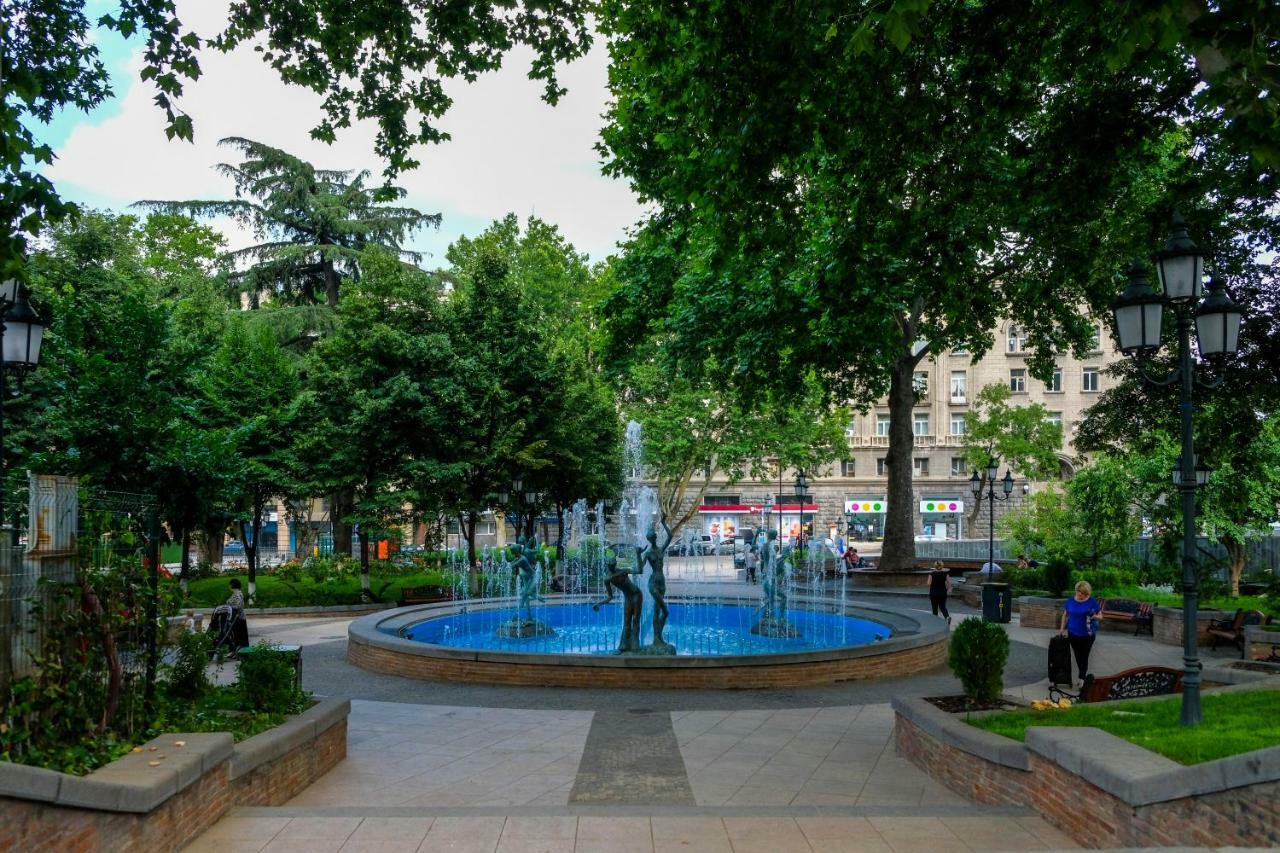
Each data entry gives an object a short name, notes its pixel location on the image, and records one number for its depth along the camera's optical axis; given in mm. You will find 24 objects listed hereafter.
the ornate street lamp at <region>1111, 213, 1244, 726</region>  7789
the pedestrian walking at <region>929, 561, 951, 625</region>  20969
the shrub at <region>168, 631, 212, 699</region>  8555
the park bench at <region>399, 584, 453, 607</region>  25703
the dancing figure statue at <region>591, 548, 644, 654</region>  14430
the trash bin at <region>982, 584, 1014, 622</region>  22234
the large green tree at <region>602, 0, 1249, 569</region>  10758
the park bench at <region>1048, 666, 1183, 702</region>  9414
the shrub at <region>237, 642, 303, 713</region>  8422
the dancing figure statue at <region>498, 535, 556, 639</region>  18875
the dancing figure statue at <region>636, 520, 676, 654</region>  15203
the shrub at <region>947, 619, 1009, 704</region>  9352
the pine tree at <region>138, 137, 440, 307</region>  37188
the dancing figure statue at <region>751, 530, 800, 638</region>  18641
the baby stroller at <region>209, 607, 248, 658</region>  16000
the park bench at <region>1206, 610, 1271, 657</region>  15969
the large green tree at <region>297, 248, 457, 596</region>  27438
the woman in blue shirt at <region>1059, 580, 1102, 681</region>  12078
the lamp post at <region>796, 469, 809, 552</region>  32003
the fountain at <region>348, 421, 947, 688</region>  13578
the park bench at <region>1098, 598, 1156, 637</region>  19656
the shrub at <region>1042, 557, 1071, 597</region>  23828
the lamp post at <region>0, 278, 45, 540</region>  9259
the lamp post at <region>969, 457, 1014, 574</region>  29000
